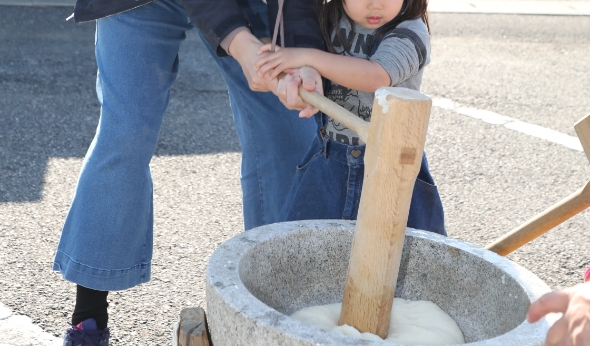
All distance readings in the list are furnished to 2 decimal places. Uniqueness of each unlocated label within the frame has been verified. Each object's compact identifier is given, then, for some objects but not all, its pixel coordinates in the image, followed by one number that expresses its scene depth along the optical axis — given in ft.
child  7.67
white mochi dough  6.75
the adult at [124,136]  7.89
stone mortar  6.28
